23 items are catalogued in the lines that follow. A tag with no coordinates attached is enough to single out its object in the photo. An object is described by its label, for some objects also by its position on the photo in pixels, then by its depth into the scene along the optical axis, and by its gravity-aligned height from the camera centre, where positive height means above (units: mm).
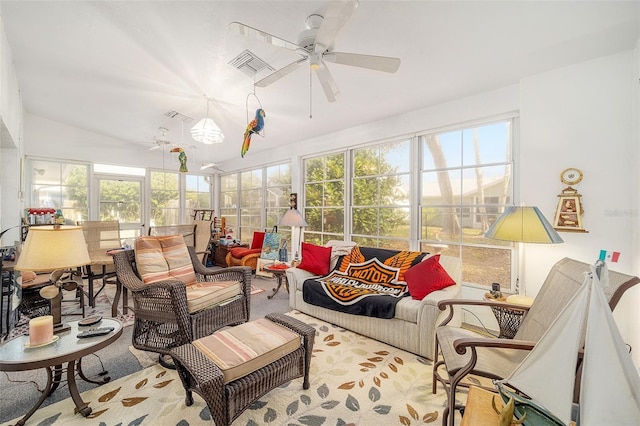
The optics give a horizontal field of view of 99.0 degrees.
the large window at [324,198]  4598 +245
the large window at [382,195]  3783 +242
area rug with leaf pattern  1646 -1250
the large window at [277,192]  5671 +415
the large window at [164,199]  6497 +313
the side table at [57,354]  1414 -778
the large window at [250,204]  6391 +186
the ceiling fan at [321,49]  1572 +1077
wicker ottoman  1427 -868
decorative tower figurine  2383 +51
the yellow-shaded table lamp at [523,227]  2018 -121
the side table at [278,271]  3709 -813
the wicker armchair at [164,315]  2162 -865
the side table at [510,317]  2127 -839
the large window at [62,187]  5043 +467
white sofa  2269 -1025
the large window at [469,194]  3000 +205
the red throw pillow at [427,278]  2518 -630
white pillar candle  1570 -696
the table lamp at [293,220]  4008 -125
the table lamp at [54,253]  1604 -252
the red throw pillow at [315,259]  3395 -597
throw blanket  2570 -801
